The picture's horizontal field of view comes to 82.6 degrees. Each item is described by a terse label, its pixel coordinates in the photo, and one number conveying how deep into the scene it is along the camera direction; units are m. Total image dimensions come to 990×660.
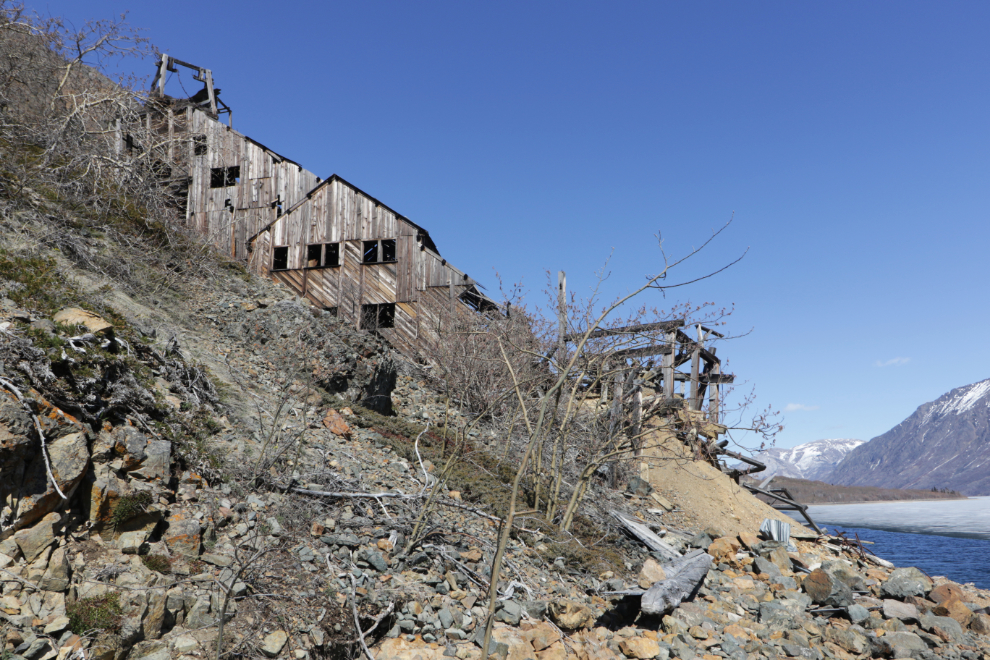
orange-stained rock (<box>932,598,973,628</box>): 9.71
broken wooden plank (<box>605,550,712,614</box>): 8.26
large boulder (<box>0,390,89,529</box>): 5.34
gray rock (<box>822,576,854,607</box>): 9.55
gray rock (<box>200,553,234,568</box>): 6.38
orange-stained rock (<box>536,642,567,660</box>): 6.86
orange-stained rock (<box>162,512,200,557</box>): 6.37
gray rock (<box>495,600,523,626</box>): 7.37
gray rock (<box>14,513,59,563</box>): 5.21
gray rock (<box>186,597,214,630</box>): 5.58
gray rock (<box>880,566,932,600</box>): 10.38
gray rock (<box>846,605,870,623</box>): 9.24
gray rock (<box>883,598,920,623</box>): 9.42
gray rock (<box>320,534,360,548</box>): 7.49
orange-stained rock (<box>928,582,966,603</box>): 10.13
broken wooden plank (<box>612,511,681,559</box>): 11.21
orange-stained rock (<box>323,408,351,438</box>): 11.18
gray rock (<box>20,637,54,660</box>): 4.51
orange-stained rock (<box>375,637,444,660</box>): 6.27
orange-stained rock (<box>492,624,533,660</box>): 6.77
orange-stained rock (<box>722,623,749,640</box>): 8.45
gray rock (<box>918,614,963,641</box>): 9.14
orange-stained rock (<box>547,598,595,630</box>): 7.50
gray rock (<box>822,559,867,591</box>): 10.79
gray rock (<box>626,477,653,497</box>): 14.23
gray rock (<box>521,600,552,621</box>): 7.61
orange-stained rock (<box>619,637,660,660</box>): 7.38
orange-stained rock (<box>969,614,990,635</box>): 9.34
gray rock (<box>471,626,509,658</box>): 6.66
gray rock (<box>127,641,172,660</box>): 5.02
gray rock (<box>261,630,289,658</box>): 5.56
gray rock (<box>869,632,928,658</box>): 8.17
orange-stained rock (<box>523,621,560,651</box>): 7.01
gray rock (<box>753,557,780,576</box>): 10.88
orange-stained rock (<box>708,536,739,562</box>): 11.45
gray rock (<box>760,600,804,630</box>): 8.91
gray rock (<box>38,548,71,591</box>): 5.11
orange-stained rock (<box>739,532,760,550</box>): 11.98
